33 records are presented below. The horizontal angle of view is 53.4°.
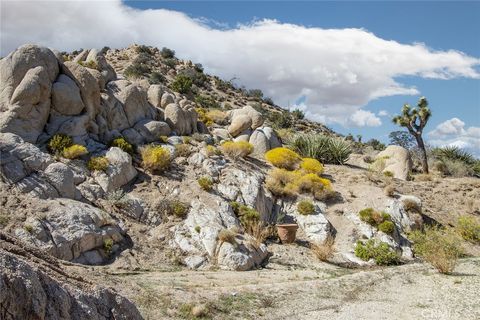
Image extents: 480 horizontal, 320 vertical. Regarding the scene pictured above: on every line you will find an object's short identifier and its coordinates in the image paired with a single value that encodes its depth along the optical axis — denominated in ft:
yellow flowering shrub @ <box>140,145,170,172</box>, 63.16
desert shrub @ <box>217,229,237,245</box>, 50.19
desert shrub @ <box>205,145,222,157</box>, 69.70
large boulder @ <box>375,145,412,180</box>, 93.74
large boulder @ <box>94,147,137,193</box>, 56.39
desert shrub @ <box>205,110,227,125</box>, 95.76
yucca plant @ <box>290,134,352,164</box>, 91.04
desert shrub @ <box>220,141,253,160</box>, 73.57
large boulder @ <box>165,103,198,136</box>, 77.00
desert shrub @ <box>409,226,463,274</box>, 48.47
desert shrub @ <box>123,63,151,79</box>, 140.67
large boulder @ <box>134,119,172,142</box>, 70.69
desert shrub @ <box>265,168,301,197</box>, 69.26
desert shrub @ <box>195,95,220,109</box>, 136.77
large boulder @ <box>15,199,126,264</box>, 42.50
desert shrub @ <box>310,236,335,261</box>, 55.88
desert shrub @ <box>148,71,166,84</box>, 143.93
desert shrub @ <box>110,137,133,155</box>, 63.26
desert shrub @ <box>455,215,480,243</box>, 69.10
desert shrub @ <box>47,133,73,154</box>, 56.44
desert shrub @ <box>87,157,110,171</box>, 57.39
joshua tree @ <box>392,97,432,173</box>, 101.97
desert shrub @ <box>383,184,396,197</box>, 73.36
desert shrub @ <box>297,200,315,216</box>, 66.59
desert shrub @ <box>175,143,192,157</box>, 69.21
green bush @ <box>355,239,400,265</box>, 56.34
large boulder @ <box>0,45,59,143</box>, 55.72
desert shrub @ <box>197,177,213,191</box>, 61.67
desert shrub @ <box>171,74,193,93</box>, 139.23
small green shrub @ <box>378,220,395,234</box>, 62.95
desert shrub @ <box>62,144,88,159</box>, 56.59
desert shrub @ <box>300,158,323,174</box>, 78.76
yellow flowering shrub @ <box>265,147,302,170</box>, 79.25
